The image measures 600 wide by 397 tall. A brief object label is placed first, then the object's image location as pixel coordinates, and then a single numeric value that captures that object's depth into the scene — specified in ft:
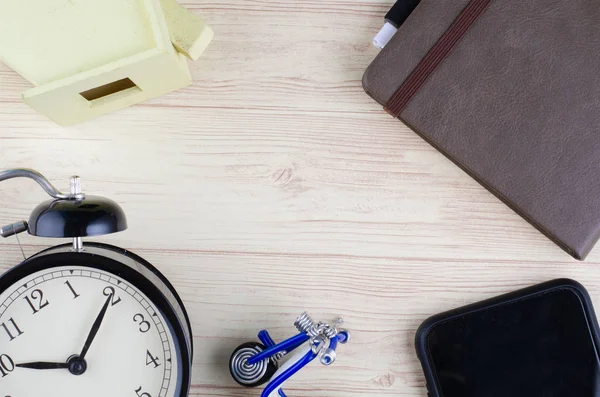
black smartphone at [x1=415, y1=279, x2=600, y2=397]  1.33
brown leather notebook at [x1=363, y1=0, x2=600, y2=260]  1.27
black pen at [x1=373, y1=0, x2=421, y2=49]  1.30
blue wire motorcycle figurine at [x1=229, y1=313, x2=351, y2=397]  1.18
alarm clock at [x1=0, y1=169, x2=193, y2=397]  1.14
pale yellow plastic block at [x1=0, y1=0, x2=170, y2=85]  1.13
